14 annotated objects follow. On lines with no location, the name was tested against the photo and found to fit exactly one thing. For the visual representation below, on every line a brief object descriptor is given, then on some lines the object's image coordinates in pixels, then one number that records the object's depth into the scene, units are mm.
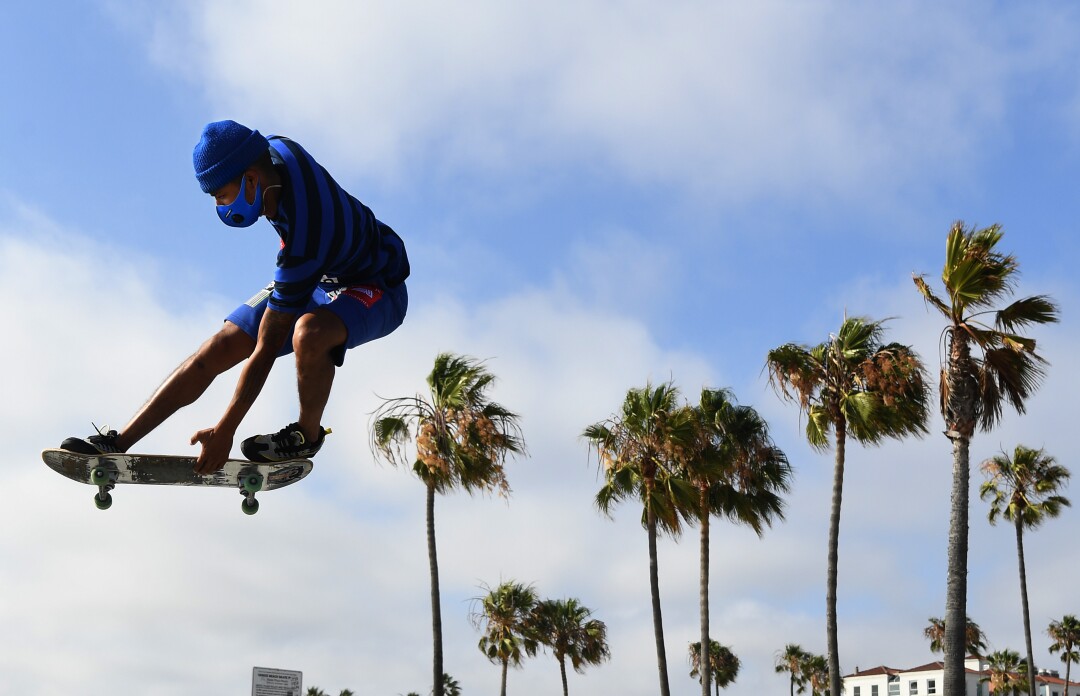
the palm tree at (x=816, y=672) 77062
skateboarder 6078
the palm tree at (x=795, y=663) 77938
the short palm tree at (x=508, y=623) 47719
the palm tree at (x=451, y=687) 62469
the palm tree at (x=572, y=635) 52125
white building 117875
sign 14117
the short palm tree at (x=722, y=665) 68875
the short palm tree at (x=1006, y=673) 67688
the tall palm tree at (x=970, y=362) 21125
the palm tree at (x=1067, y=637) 63938
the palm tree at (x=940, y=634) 66062
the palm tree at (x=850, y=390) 27281
